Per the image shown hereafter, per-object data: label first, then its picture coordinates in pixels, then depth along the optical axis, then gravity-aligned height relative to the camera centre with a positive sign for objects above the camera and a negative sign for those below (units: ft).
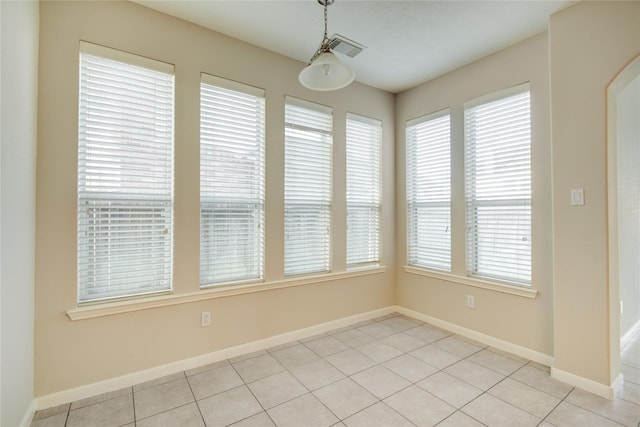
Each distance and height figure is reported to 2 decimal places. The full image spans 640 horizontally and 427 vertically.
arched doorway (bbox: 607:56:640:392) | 7.23 +0.22
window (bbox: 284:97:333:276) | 10.51 +1.07
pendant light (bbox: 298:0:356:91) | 6.20 +3.04
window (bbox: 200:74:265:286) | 8.92 +1.08
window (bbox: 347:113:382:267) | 12.19 +1.09
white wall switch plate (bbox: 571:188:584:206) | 7.54 +0.50
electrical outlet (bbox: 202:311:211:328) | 8.79 -2.99
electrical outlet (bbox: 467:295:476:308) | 10.65 -3.02
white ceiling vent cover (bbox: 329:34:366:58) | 8.97 +5.31
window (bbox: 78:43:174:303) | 7.32 +1.05
